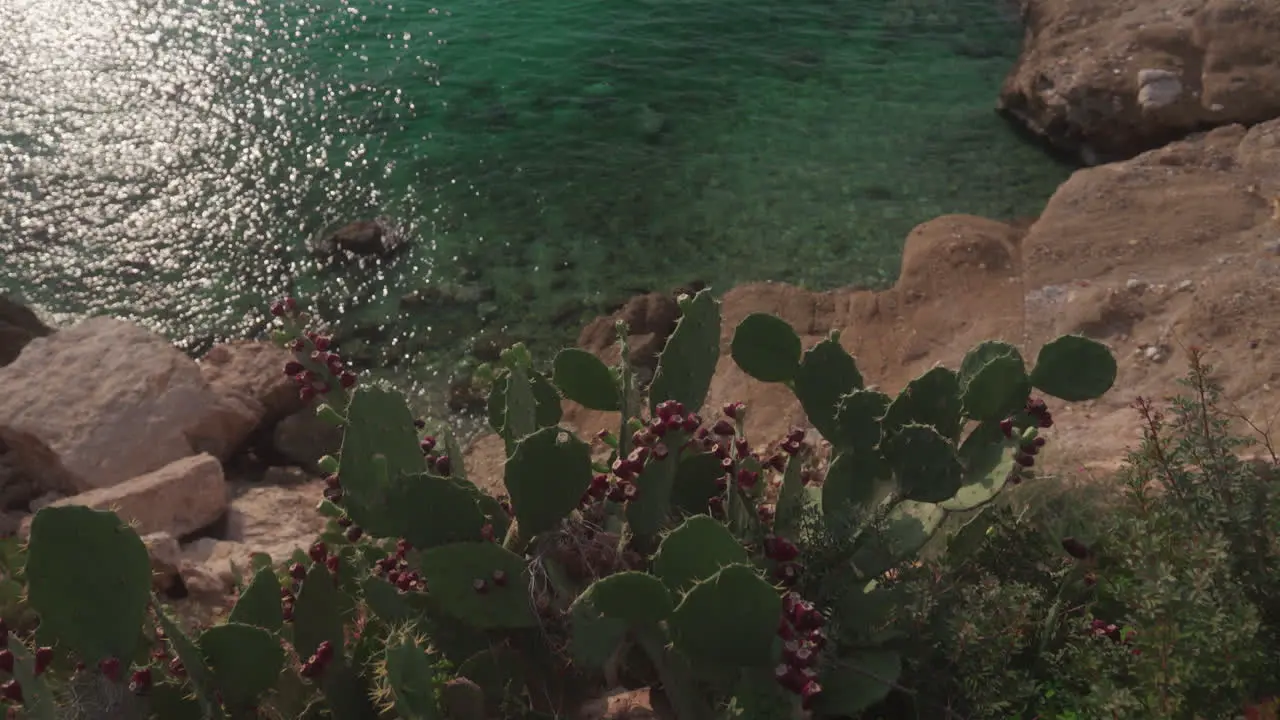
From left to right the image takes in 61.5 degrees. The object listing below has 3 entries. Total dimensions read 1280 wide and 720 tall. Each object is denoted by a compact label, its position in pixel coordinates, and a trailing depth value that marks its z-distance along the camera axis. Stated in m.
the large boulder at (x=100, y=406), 7.05
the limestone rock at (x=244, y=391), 7.74
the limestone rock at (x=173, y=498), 6.18
